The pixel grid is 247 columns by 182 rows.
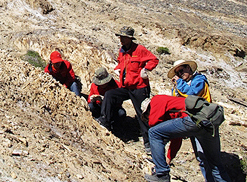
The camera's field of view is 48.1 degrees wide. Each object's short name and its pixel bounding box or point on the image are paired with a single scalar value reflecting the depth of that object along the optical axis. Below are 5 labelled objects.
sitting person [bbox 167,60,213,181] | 3.72
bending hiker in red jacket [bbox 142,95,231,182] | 3.43
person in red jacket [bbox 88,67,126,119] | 5.38
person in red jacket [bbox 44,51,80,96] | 5.89
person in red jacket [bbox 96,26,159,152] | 4.91
